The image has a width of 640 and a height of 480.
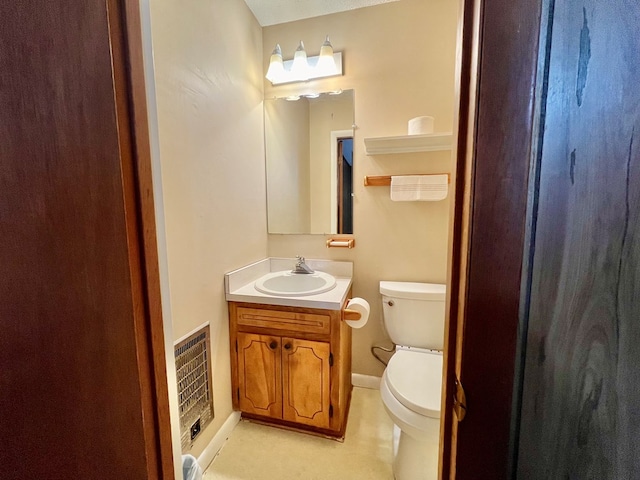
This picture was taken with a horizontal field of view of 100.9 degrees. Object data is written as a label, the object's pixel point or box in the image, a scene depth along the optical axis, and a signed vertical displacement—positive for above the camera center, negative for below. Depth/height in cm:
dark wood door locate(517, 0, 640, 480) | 33 -6
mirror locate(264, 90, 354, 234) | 186 +34
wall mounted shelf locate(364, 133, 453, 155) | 158 +41
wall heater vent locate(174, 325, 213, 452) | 120 -84
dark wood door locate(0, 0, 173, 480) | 41 -6
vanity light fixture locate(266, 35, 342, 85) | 170 +94
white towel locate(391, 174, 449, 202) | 163 +13
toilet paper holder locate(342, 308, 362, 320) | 150 -60
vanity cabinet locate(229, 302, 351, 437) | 146 -88
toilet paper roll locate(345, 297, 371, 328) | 152 -58
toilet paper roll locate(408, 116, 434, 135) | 158 +50
